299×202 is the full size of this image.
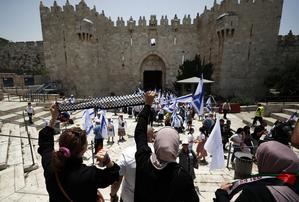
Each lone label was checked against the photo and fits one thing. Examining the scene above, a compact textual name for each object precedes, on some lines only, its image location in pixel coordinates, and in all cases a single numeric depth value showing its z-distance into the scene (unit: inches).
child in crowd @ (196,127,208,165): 215.3
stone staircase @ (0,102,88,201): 131.6
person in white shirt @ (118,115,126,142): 301.0
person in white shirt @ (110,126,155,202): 60.6
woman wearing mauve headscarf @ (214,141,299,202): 38.6
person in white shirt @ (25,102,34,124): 331.0
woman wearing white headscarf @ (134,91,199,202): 47.5
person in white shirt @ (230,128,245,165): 194.5
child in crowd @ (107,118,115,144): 290.4
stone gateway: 558.3
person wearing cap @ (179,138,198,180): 128.3
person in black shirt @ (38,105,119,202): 50.5
